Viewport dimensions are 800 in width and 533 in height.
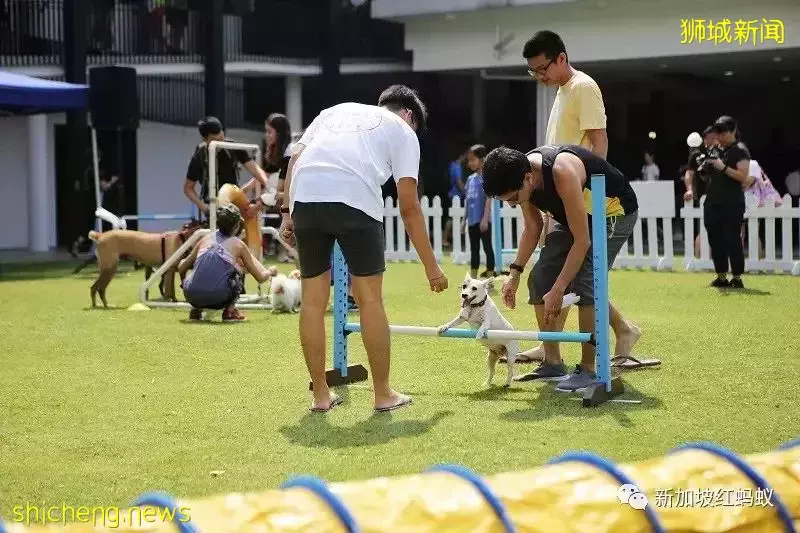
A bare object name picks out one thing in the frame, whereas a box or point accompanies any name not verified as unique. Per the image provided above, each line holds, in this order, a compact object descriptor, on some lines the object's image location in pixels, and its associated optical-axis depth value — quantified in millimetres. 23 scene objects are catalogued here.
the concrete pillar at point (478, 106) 28594
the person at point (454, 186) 24019
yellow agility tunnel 3211
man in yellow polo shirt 7316
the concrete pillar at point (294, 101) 27594
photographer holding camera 12922
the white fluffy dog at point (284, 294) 11289
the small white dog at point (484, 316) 7023
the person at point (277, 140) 11742
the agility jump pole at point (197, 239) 11578
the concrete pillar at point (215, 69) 25531
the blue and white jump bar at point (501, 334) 6438
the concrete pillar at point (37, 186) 24094
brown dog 11797
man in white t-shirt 6008
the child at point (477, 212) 15344
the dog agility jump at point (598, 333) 6301
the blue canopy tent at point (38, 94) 15928
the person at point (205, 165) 12461
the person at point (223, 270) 10664
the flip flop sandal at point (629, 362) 7449
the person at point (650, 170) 25703
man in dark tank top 6223
